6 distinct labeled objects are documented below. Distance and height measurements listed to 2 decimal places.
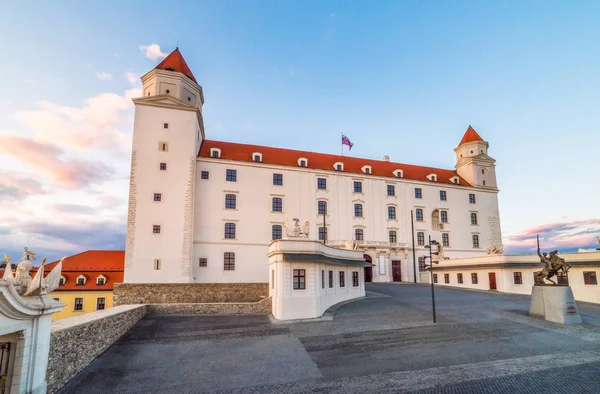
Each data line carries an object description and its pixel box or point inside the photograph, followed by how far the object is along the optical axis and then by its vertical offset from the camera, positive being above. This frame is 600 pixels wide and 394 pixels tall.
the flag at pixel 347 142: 40.31 +13.54
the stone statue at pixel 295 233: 20.89 +1.55
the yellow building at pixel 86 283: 35.47 -2.44
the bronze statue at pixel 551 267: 18.77 -0.56
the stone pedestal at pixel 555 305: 17.16 -2.45
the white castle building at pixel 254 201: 31.31 +6.31
